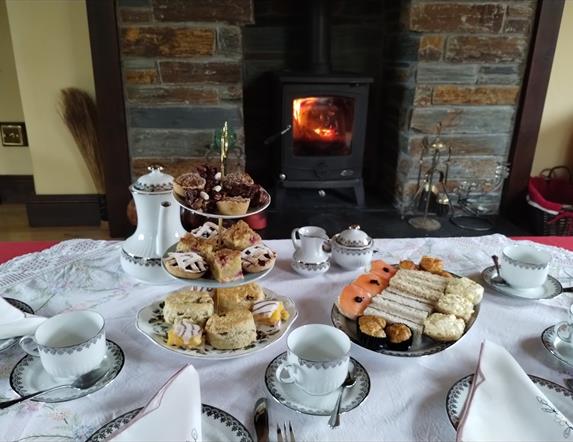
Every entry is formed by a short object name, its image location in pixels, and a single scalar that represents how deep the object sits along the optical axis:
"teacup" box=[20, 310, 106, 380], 0.70
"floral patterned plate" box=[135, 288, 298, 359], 0.78
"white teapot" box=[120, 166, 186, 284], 0.98
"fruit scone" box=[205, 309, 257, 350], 0.80
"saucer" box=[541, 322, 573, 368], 0.80
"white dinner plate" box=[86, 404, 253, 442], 0.63
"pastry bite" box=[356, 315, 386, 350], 0.80
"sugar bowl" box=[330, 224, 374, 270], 1.09
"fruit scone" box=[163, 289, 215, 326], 0.83
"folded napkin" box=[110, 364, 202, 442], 0.58
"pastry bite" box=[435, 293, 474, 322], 0.87
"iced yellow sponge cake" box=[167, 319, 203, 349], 0.79
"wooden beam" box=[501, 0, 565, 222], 2.44
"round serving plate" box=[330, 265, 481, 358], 0.78
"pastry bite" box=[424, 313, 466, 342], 0.82
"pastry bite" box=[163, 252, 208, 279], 0.82
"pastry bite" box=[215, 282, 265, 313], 0.87
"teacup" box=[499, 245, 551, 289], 0.99
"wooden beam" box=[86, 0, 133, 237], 2.22
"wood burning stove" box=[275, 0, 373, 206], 2.53
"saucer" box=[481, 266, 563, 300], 0.99
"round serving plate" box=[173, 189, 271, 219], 0.79
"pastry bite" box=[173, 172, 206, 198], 0.83
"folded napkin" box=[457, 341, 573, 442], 0.63
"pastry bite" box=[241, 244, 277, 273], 0.86
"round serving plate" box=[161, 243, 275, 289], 0.81
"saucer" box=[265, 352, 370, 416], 0.68
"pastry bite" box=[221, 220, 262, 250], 0.87
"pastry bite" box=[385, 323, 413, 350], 0.79
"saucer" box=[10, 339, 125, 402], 0.70
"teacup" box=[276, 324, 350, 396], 0.68
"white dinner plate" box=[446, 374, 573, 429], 0.68
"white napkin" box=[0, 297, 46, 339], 0.81
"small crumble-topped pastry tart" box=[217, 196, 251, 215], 0.80
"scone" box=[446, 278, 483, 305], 0.92
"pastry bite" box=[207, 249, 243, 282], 0.81
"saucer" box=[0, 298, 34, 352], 0.91
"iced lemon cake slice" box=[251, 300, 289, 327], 0.86
